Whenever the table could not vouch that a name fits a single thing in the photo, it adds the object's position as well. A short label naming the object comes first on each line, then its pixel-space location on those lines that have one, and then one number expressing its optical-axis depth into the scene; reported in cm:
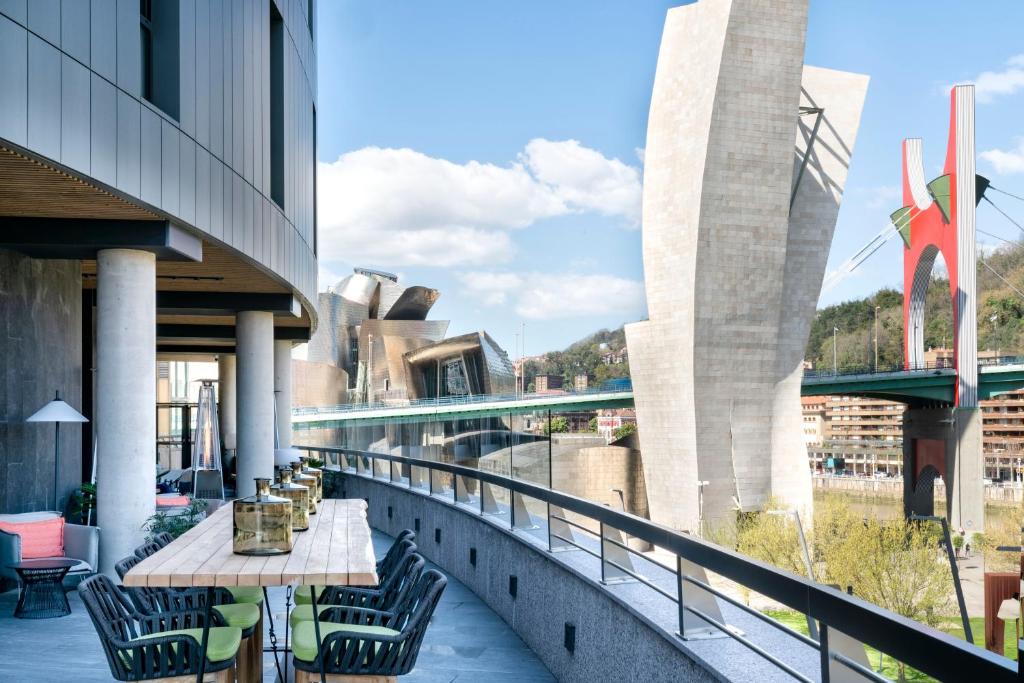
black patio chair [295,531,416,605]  635
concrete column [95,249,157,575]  1125
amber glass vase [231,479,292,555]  519
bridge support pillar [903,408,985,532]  6262
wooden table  464
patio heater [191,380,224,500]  2014
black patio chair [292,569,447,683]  485
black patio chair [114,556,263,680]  588
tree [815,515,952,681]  3703
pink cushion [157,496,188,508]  1600
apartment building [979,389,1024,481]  7725
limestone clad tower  4531
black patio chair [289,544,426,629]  589
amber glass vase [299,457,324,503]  771
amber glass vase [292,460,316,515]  732
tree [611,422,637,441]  7859
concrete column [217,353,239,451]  3470
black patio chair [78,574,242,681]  472
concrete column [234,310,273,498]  2027
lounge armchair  1024
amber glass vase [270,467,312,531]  603
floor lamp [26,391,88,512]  1251
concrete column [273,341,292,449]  2884
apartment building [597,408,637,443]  8550
